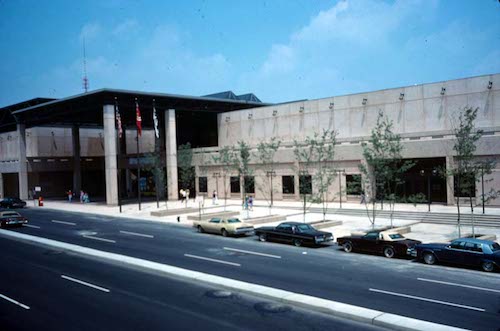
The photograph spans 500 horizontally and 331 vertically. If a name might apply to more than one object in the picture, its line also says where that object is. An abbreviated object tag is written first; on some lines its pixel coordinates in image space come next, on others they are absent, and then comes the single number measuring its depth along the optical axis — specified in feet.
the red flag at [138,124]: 163.02
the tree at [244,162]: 142.86
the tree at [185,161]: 169.21
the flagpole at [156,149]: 159.57
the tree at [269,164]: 165.75
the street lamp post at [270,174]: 176.73
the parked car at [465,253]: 64.75
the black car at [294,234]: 86.22
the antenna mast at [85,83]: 338.95
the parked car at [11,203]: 186.80
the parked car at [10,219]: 122.42
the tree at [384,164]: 99.40
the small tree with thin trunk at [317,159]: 154.78
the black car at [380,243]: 75.66
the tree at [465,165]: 88.12
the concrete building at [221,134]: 140.46
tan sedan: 100.02
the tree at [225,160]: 158.40
